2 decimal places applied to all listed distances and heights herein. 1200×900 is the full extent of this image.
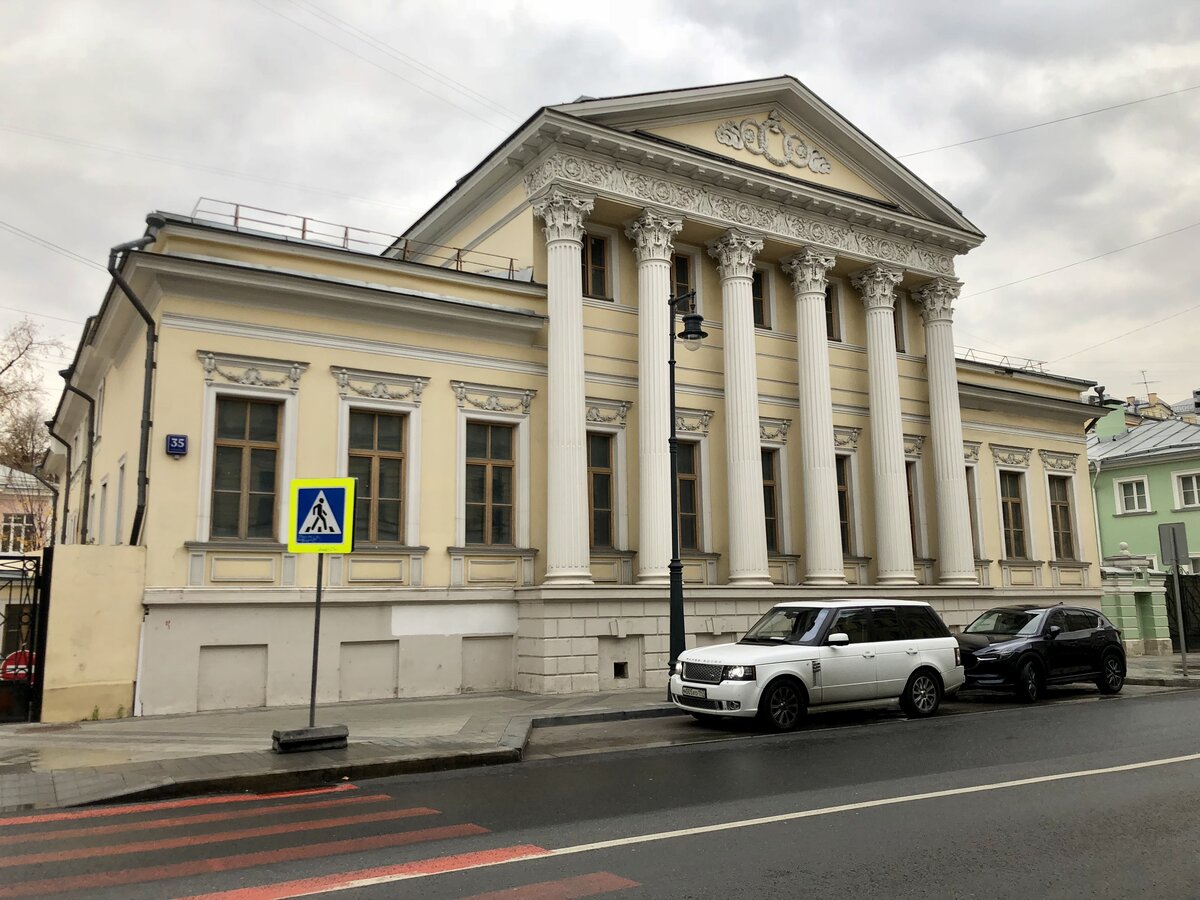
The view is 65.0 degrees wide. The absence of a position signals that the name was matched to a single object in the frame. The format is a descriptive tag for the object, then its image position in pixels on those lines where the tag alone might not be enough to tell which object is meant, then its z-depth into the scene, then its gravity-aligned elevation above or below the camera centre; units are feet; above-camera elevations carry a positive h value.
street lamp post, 53.36 +3.44
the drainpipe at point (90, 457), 74.13 +12.42
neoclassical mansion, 52.70 +13.26
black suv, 53.98 -2.80
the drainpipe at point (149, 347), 50.62 +14.76
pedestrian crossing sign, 36.32 +3.70
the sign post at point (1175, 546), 63.62 +3.64
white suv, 41.91 -2.72
